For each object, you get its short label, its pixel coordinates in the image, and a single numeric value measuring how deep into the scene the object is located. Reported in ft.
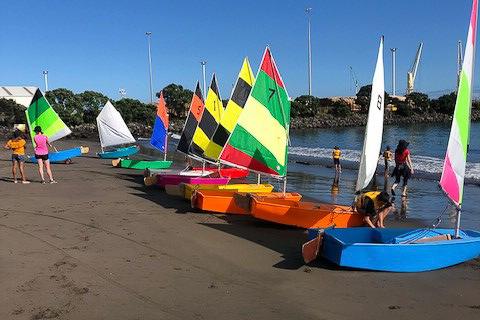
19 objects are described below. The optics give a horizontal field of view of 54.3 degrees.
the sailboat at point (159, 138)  60.08
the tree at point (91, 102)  213.25
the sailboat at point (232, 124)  36.37
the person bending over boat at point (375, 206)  25.34
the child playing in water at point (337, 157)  60.94
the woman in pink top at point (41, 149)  43.55
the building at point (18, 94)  228.02
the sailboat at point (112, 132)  76.74
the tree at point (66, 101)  206.90
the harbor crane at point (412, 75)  433.65
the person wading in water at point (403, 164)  45.19
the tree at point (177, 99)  251.39
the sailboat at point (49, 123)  65.31
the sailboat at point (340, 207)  25.04
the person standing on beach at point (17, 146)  43.29
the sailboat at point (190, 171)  40.52
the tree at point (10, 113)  196.64
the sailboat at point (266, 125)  33.58
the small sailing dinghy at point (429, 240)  21.07
